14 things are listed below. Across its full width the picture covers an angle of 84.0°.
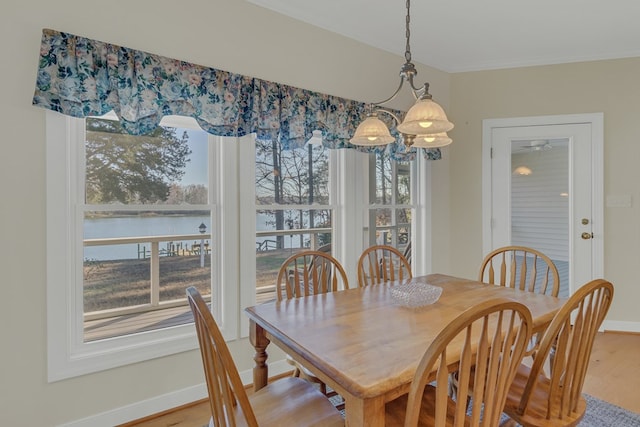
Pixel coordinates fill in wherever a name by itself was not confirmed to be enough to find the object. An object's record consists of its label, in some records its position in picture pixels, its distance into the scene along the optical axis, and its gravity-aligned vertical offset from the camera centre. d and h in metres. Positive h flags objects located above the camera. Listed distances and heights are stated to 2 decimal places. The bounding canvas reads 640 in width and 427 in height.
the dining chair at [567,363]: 1.26 -0.57
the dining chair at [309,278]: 2.09 -0.42
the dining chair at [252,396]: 1.04 -0.78
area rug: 2.00 -1.20
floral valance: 1.78 +0.70
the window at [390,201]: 3.30 +0.09
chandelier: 1.52 +0.38
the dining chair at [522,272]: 2.11 -0.40
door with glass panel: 3.44 +0.14
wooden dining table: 1.06 -0.49
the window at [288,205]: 2.64 +0.05
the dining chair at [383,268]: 2.39 -0.40
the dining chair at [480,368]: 0.96 -0.46
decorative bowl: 1.74 -0.42
